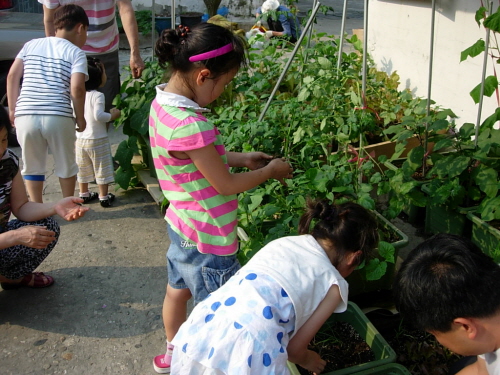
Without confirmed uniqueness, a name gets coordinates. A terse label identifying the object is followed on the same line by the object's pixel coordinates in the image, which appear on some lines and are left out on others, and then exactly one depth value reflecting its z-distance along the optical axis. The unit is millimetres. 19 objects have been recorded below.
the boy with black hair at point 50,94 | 3445
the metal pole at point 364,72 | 2807
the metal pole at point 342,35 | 2909
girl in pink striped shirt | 1901
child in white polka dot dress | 1690
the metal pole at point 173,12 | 3784
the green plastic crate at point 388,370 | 1988
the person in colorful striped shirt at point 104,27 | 3980
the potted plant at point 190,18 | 9395
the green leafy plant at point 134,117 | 3908
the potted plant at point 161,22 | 9558
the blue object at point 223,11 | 10214
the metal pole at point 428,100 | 3004
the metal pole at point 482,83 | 2730
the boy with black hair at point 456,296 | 1469
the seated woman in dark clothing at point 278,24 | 7953
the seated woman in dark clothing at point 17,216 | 2725
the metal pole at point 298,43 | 2793
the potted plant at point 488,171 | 2641
